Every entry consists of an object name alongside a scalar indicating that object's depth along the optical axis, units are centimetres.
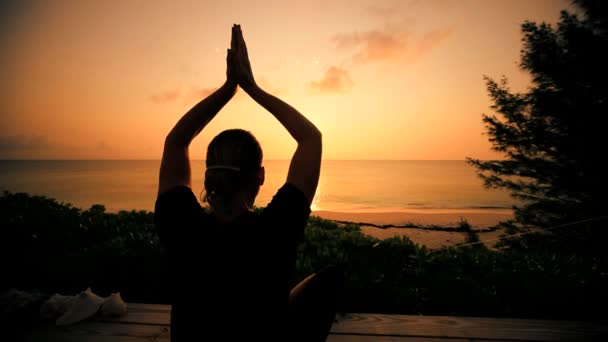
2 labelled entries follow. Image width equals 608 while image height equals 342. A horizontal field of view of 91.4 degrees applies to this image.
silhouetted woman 118
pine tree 373
